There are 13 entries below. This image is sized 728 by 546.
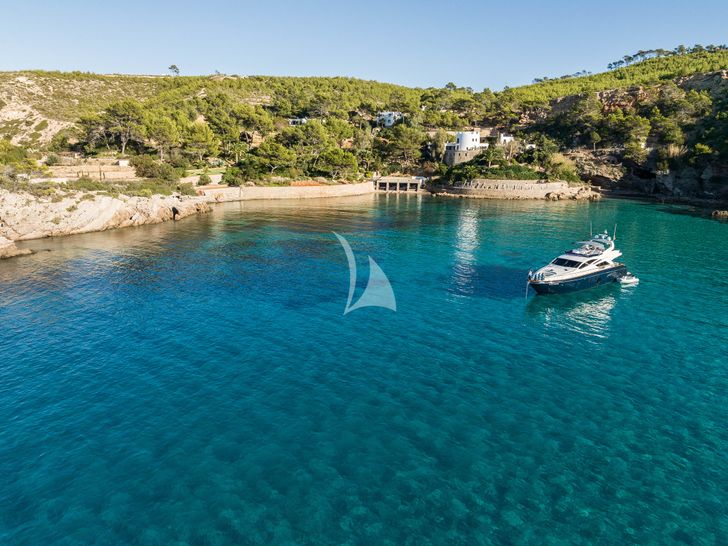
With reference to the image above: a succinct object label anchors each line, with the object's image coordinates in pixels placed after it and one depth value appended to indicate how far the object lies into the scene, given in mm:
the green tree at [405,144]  140000
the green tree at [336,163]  118875
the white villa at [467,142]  138125
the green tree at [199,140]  110625
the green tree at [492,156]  126875
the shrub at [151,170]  91812
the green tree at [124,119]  103062
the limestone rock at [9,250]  49188
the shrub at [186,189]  87875
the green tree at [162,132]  103750
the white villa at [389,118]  173625
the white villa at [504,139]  143250
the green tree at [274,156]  114875
